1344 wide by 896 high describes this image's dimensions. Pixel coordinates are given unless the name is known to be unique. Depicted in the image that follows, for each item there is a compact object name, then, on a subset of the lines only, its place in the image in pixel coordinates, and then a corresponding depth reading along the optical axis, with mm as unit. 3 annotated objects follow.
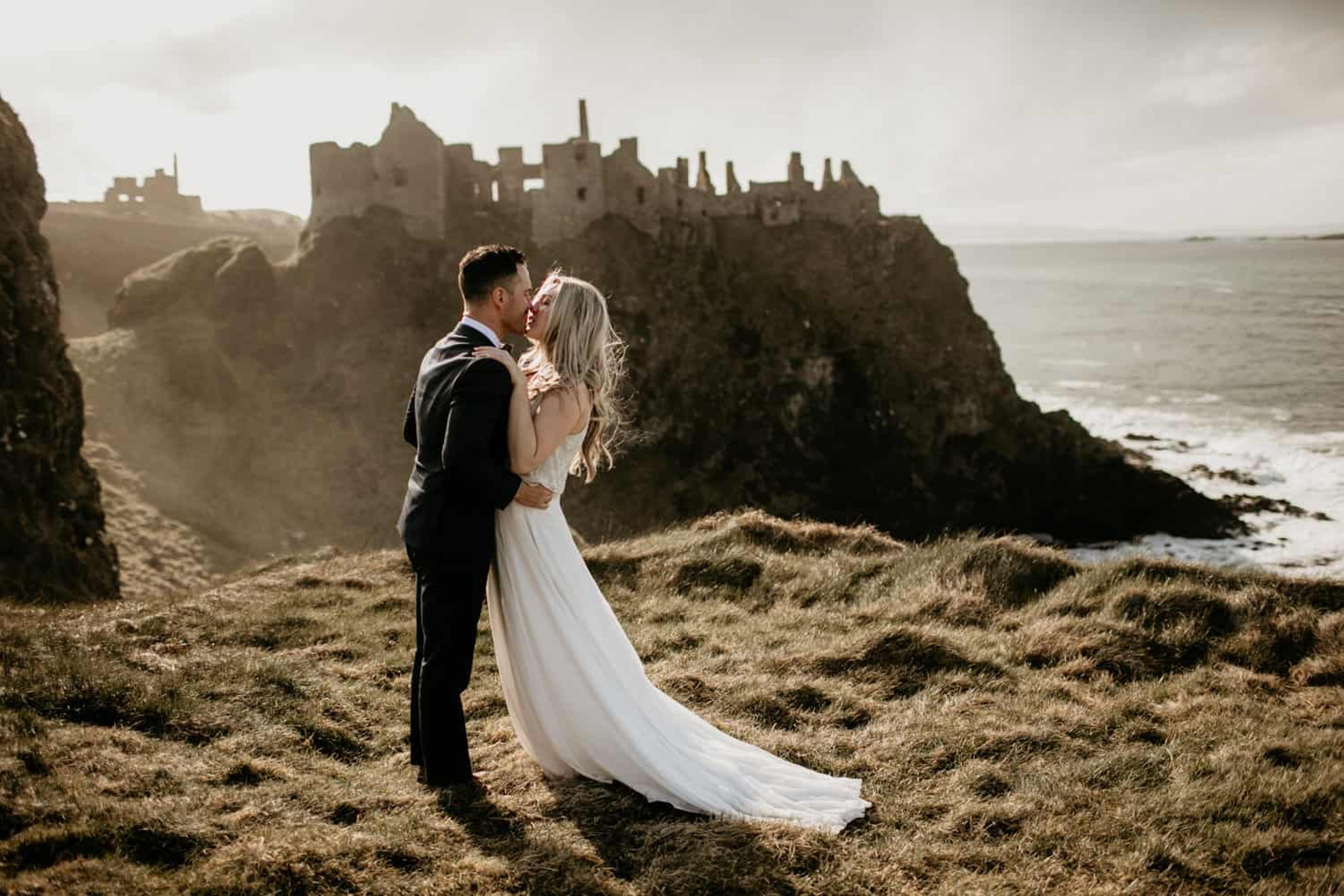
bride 5395
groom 5176
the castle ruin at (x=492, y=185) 40031
